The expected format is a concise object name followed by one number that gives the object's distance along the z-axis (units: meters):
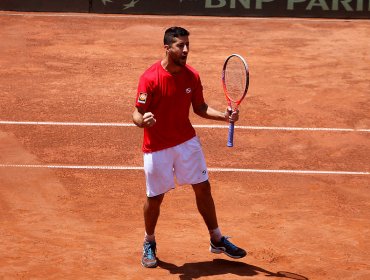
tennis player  18.95
